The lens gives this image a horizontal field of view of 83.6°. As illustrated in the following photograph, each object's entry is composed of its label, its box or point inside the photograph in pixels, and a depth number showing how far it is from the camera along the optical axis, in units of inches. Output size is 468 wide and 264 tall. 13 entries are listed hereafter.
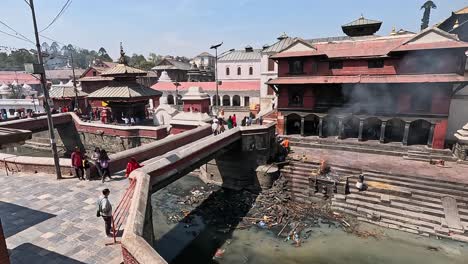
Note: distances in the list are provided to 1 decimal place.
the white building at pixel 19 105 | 1405.0
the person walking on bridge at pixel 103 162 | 459.2
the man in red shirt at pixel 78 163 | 456.4
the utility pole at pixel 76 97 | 1236.5
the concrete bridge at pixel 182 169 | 239.0
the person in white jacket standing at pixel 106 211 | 300.7
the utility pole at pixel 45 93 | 424.0
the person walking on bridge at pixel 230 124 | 835.8
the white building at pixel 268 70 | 1389.0
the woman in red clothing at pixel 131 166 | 441.7
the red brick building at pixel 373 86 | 706.8
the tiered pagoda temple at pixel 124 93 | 995.9
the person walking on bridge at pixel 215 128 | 756.6
